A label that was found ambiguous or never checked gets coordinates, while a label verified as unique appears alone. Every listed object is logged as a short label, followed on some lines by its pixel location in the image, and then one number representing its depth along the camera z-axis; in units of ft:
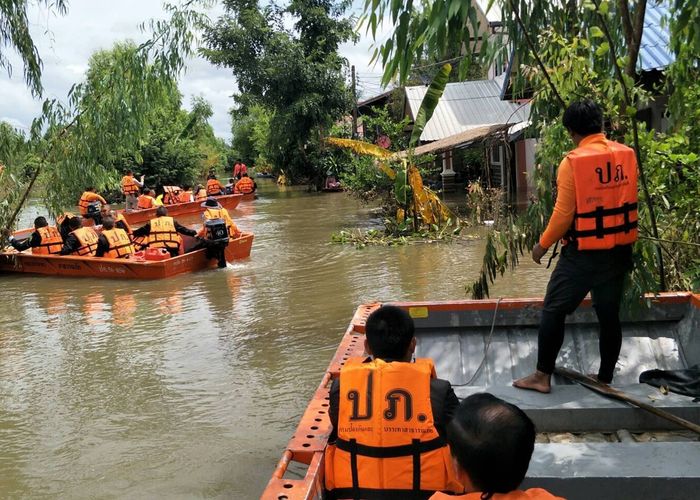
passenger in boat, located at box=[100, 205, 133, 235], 45.82
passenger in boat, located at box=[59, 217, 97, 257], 43.24
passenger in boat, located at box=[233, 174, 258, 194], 95.71
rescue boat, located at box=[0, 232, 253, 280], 40.27
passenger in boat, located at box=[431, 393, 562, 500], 6.37
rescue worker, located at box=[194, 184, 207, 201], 84.71
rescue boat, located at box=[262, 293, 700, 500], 9.68
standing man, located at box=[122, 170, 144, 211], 78.18
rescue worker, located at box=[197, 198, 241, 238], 41.93
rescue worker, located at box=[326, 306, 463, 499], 9.10
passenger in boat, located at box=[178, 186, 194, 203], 82.45
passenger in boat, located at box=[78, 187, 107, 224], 62.90
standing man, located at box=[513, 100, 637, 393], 12.56
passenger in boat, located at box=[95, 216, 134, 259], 41.68
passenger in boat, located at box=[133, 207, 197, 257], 41.68
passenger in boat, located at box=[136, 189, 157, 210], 75.10
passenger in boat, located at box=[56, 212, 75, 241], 49.37
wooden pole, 11.66
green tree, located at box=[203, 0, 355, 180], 103.60
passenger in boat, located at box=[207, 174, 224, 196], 88.84
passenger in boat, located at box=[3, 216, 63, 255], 44.75
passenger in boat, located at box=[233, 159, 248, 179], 103.36
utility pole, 109.96
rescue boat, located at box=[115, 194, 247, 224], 72.95
